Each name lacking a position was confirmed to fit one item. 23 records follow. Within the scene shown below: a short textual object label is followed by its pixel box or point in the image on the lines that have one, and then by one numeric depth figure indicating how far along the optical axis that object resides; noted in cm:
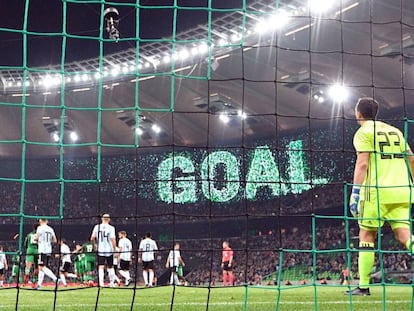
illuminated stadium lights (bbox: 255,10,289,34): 1895
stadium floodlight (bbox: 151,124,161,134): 2812
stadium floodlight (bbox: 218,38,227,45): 2070
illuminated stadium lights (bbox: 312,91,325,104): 2378
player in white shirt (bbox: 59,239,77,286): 1479
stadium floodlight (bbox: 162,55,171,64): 2248
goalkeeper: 540
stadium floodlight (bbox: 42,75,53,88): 2380
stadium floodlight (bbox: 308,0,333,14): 1668
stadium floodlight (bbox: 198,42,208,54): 2147
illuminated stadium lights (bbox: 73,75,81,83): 2375
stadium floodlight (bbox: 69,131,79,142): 2998
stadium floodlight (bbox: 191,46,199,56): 2161
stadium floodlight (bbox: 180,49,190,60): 2178
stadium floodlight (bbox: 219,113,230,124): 2680
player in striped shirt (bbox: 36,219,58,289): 1180
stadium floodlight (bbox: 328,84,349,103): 2370
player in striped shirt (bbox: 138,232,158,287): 1453
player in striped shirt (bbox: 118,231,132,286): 1320
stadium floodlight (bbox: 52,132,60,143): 2944
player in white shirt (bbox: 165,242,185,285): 1614
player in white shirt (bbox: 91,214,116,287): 1213
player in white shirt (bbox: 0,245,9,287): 1567
